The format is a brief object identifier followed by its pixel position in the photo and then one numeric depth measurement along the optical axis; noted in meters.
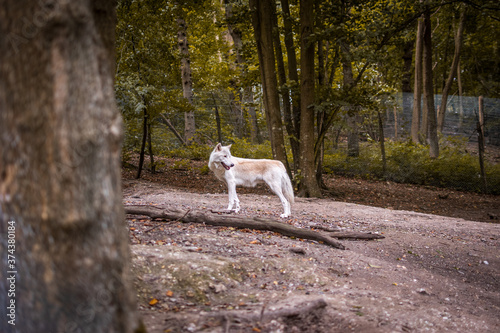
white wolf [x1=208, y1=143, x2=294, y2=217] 7.23
